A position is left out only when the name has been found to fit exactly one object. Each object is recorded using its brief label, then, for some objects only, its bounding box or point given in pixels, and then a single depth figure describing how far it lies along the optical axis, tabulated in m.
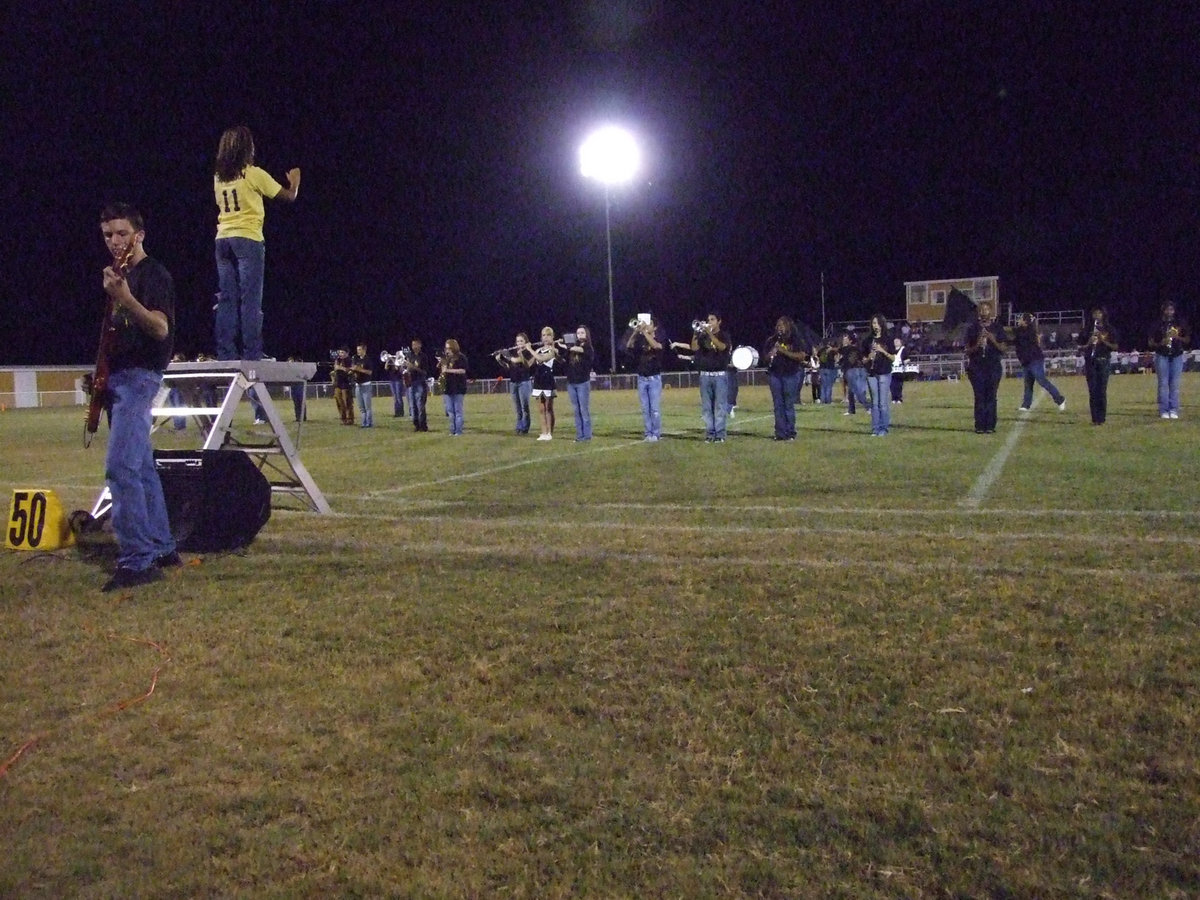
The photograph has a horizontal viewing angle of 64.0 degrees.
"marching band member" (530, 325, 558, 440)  17.23
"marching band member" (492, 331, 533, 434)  18.45
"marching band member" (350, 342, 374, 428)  22.16
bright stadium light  45.38
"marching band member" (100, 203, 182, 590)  5.71
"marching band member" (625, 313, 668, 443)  15.60
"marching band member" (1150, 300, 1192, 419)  15.37
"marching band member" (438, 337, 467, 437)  19.22
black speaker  6.61
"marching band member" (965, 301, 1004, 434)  14.52
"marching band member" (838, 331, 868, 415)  19.89
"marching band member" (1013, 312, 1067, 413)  16.75
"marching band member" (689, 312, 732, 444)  14.98
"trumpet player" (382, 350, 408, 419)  23.97
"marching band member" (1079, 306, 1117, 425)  15.85
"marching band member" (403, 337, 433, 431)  20.78
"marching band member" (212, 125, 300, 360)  7.43
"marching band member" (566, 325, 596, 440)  16.43
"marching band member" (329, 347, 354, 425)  23.67
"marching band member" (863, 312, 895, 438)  15.39
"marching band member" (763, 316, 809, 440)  15.27
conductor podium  6.63
